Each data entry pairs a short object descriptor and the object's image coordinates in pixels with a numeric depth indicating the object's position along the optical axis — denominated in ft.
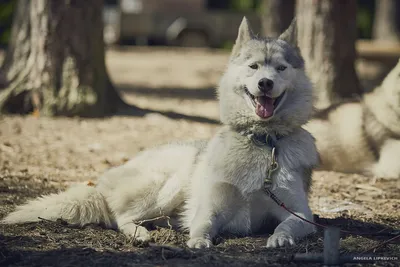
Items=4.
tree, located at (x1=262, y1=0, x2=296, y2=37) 52.70
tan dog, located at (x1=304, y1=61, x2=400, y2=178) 27.14
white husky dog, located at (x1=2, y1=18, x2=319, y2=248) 16.76
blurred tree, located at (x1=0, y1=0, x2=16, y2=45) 68.54
